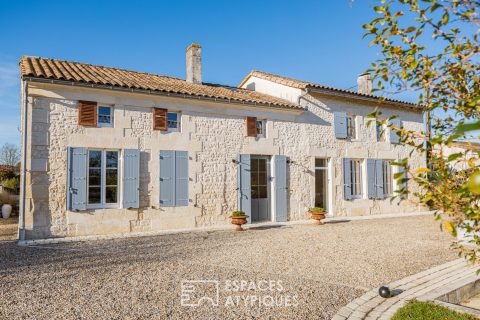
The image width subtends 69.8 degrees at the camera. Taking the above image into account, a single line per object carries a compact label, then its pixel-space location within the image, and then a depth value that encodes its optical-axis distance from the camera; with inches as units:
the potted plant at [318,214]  419.8
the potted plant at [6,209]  467.7
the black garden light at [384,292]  156.4
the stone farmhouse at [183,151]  323.6
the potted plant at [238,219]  368.8
